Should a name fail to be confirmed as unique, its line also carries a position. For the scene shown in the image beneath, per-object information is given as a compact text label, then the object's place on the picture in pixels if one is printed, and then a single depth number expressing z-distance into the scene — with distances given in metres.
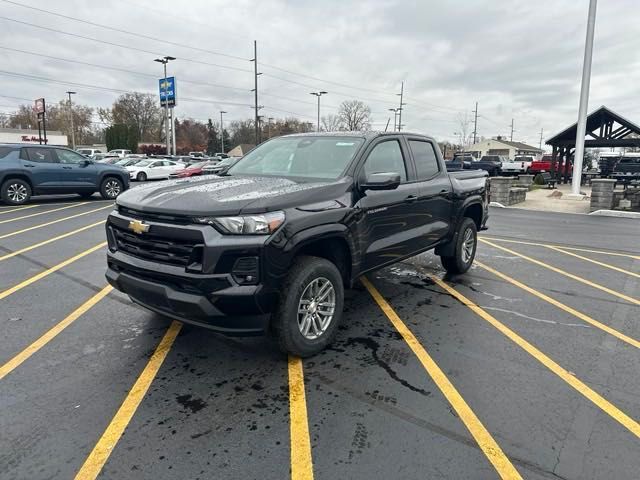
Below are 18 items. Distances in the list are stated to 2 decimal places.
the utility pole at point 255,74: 40.59
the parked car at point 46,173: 12.36
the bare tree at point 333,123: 81.12
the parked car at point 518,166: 33.45
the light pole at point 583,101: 17.27
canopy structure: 24.15
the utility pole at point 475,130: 91.64
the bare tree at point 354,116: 79.06
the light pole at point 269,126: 87.25
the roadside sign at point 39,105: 37.01
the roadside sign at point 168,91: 40.28
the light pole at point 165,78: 40.47
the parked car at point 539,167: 35.75
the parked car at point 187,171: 25.98
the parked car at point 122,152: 48.55
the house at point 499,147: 85.50
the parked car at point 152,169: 26.67
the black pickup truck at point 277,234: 3.03
